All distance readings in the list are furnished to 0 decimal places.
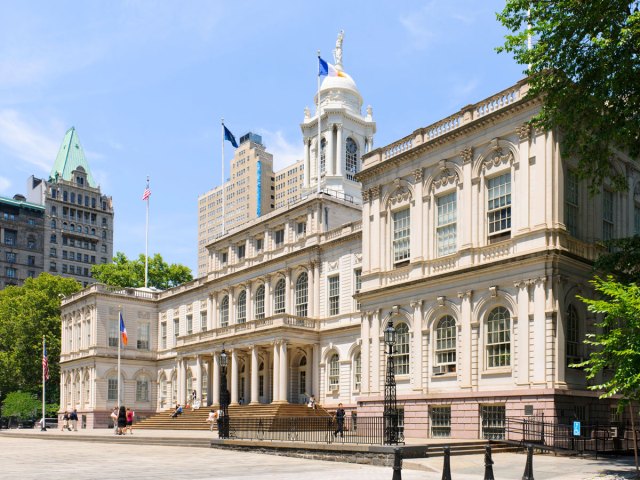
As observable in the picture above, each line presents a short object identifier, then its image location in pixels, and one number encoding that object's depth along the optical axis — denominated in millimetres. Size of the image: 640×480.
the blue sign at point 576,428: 26283
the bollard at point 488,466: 16062
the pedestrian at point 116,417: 49681
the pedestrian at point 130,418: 48188
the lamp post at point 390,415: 26391
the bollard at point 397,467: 14539
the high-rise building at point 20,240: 129750
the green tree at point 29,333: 76312
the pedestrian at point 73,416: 56031
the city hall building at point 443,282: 31172
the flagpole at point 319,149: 57769
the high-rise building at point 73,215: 134750
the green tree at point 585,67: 25719
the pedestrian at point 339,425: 29255
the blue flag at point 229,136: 62188
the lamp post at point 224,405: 33969
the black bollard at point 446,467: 16016
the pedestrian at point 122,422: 46531
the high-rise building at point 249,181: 174625
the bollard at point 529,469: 16938
